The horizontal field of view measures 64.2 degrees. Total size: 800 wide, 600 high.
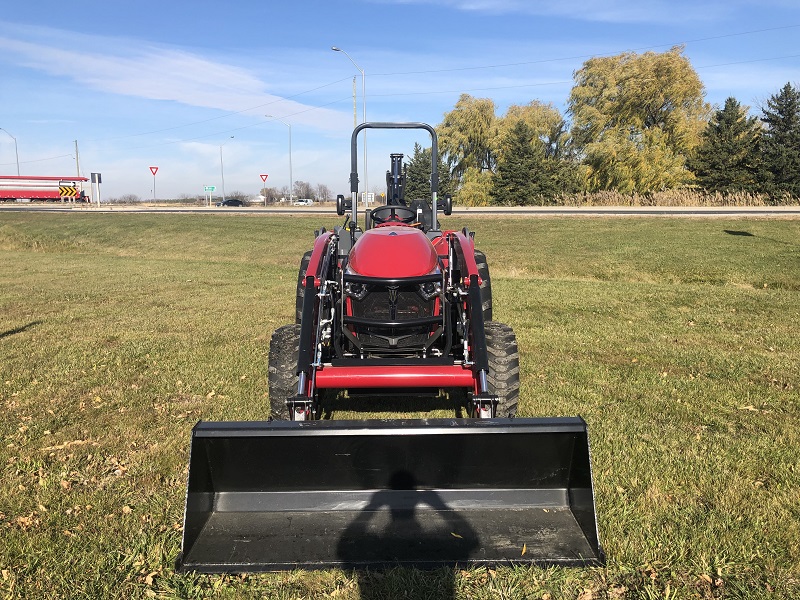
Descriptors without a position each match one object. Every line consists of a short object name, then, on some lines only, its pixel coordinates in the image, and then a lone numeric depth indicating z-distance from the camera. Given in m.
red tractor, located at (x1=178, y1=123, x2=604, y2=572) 2.84
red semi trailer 53.44
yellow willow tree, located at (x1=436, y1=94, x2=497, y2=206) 44.06
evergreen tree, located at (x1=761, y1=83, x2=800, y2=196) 34.50
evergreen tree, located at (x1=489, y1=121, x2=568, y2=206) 38.50
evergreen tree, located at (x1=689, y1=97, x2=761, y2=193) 35.16
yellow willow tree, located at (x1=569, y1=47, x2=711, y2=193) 35.59
